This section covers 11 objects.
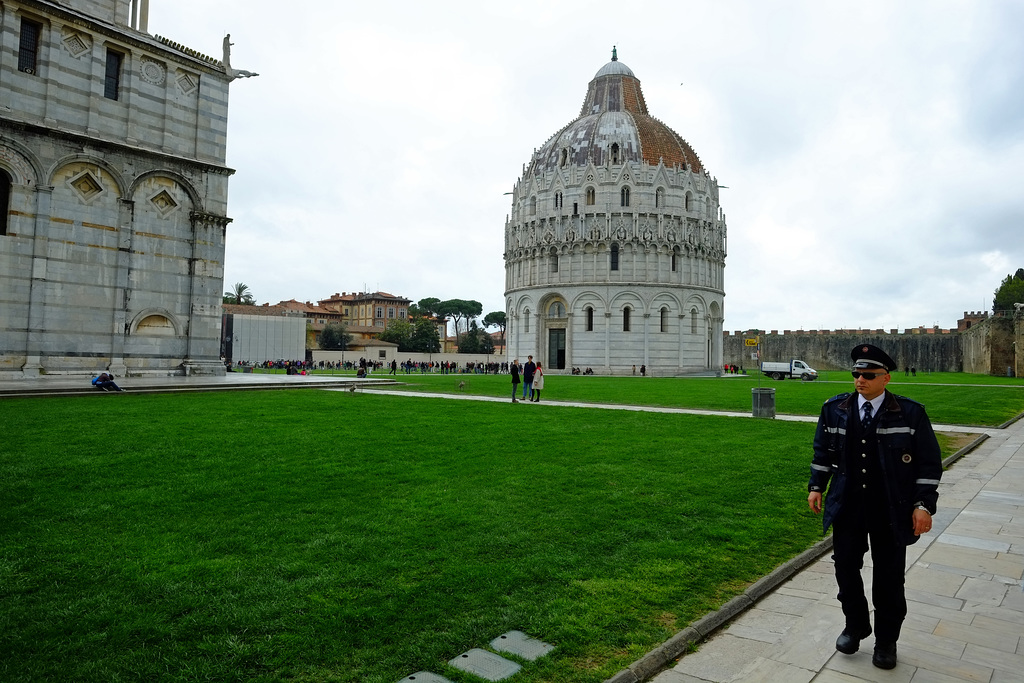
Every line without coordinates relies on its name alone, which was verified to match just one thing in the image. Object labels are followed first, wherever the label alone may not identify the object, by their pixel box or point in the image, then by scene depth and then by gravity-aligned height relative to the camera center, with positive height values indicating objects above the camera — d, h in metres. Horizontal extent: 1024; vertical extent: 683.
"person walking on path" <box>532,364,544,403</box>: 22.45 -0.73
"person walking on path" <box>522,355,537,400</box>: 22.80 -0.53
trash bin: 17.55 -0.96
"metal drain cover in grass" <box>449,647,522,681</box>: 3.80 -1.85
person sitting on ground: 18.55 -0.98
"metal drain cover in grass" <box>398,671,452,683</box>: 3.70 -1.85
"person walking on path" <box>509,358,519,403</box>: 21.73 -0.38
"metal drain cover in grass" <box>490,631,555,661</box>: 4.08 -1.85
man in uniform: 4.20 -0.79
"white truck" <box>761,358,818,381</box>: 49.97 -0.08
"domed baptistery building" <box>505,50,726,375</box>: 60.97 +10.78
